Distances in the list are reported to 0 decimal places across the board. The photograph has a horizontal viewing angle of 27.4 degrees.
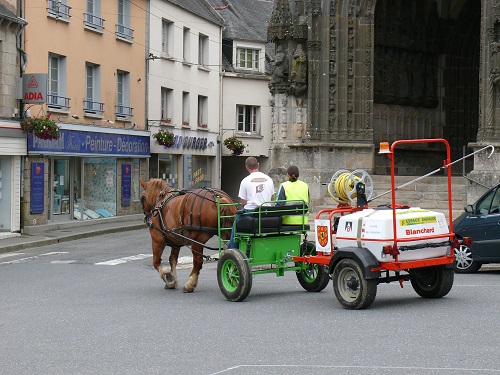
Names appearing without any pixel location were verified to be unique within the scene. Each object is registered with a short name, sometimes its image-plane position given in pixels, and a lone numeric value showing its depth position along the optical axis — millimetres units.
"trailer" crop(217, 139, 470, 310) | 11133
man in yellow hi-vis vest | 13359
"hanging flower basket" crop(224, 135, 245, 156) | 43688
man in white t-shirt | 13117
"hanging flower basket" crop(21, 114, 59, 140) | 26953
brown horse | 13562
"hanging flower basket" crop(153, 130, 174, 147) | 37031
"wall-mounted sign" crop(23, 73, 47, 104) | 26750
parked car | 15992
